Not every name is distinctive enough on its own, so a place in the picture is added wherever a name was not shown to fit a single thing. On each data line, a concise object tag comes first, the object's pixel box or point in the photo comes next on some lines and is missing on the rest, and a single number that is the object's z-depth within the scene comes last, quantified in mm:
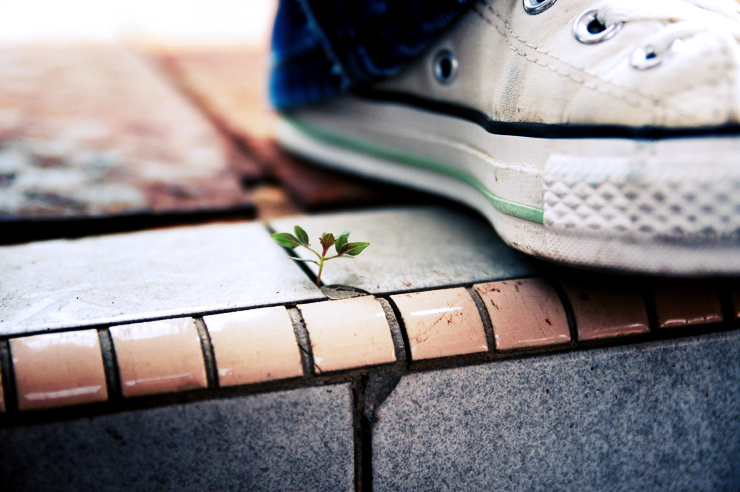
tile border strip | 387
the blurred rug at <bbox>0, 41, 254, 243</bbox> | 455
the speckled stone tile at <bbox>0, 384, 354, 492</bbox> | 387
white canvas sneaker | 385
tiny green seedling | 411
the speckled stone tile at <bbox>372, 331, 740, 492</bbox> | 406
